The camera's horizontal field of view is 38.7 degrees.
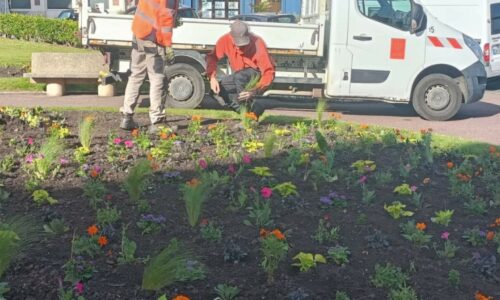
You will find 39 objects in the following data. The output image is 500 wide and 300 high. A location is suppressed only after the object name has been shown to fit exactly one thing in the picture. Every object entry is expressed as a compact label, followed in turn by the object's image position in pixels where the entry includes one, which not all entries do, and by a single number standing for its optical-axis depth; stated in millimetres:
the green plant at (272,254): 3641
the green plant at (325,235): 4203
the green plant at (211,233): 4109
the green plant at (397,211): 4711
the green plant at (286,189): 4957
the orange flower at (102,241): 3834
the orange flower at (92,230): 3893
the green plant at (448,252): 4090
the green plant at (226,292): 3365
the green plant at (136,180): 4527
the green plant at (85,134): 5996
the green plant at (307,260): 3773
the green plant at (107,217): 4203
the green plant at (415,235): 4246
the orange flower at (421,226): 4333
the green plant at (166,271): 3207
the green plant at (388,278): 3654
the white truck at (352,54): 11492
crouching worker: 7996
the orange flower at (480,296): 3492
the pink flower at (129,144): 6160
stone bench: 13391
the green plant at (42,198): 4547
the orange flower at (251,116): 7298
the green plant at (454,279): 3745
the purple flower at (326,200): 4848
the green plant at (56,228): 4039
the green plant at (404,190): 5203
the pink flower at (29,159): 5328
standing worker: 7250
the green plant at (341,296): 3404
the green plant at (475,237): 4360
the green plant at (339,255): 3902
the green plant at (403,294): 3432
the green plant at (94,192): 4566
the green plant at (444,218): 4625
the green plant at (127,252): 3696
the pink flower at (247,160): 5661
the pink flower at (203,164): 5443
